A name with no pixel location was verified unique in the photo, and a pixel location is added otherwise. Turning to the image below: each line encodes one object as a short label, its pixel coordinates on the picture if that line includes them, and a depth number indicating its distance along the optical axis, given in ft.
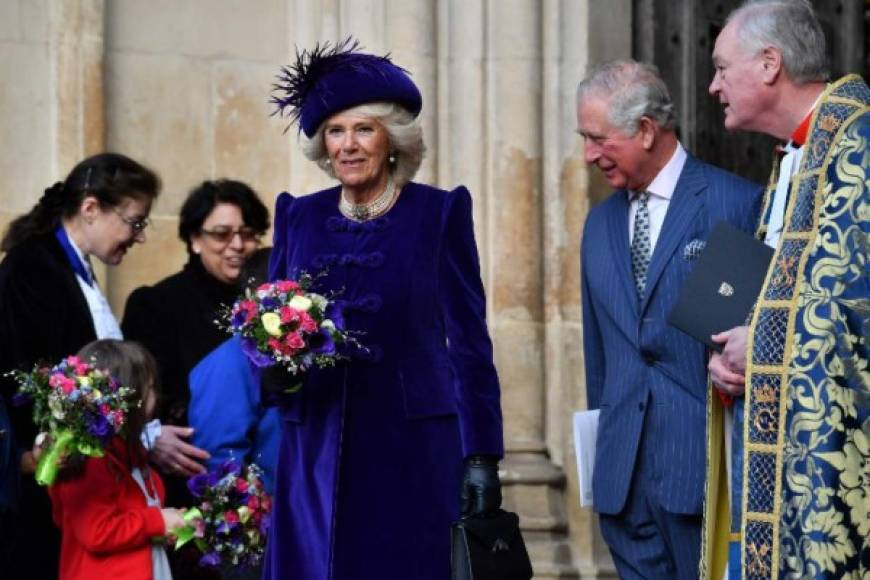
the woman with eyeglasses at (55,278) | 41.34
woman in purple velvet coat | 36.24
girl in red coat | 39.40
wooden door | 55.16
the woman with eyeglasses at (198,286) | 45.78
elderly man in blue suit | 37.50
